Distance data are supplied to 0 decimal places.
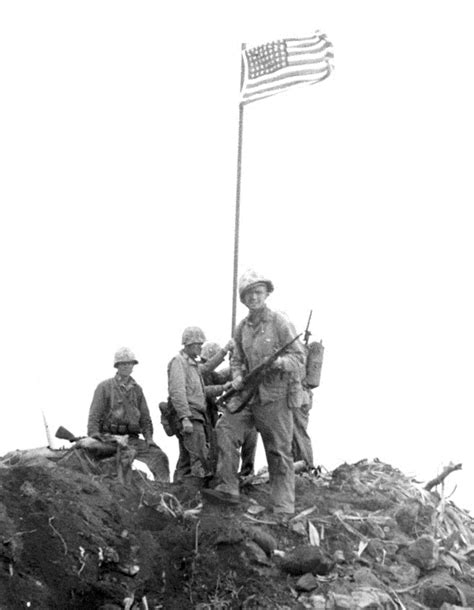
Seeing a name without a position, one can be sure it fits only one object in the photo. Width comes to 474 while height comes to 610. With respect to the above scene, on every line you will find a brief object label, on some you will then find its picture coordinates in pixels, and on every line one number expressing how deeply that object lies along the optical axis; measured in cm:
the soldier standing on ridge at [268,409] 1044
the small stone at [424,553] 1046
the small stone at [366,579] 966
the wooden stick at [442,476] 1272
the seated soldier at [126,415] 1245
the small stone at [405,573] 1009
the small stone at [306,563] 954
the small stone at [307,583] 930
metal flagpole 1494
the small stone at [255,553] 959
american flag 1522
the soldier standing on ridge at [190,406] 1159
